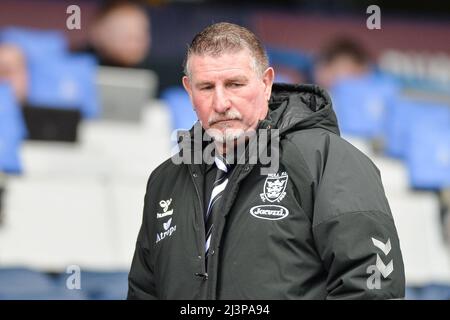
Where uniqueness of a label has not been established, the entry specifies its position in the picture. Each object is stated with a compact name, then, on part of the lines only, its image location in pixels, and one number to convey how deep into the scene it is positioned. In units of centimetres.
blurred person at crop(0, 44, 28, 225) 1883
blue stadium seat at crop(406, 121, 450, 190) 1827
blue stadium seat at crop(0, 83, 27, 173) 1587
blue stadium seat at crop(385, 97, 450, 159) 1992
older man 612
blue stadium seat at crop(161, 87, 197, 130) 1838
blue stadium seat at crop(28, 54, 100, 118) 1923
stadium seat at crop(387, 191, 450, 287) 1596
